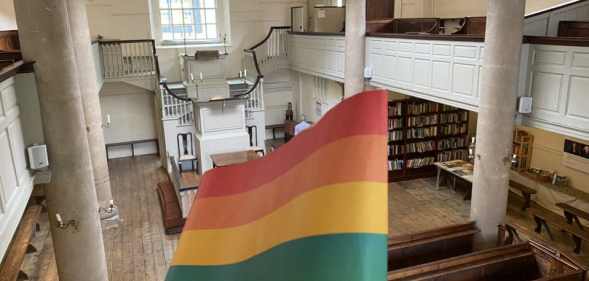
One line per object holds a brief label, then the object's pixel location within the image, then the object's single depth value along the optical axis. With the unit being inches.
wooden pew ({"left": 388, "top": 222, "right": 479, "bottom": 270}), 261.4
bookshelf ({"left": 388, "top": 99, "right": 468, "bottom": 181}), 441.7
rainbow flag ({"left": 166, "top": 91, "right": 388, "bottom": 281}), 44.1
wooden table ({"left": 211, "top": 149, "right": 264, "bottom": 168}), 409.4
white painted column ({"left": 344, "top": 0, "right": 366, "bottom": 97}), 377.1
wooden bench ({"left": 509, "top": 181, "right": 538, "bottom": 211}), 369.7
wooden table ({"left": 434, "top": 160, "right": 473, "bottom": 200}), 393.7
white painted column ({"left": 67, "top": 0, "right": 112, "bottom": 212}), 319.0
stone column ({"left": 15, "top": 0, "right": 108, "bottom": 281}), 178.1
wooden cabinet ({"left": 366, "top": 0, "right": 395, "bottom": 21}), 470.9
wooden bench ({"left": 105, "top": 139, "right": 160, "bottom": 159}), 523.8
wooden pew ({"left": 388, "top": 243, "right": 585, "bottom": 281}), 221.0
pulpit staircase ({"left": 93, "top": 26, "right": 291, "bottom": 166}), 454.3
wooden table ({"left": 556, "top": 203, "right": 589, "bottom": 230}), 315.3
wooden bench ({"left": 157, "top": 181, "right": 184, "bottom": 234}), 344.8
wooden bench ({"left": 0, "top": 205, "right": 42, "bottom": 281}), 248.1
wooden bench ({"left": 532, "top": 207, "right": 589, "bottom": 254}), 304.0
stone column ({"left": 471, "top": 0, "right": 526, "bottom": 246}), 240.1
